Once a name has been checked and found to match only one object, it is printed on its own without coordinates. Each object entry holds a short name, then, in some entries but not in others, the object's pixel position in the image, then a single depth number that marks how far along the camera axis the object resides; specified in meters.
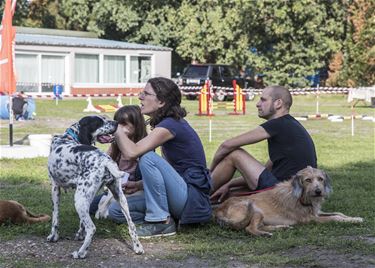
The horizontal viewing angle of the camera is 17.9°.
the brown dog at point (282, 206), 11.39
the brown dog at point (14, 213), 11.72
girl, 12.00
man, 12.21
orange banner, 22.83
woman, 10.94
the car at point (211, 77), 66.99
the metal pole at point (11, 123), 23.64
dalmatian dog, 9.89
